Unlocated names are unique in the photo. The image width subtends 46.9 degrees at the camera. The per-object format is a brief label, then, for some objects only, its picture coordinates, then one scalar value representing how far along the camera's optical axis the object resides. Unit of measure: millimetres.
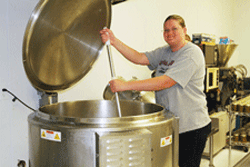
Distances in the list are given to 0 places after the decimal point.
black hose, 1727
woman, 1693
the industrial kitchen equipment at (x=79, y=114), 1171
